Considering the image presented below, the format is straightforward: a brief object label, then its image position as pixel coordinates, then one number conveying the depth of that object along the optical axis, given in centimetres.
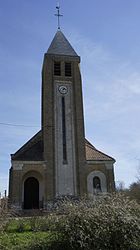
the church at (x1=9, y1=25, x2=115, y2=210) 2104
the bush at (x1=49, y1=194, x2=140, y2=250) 684
